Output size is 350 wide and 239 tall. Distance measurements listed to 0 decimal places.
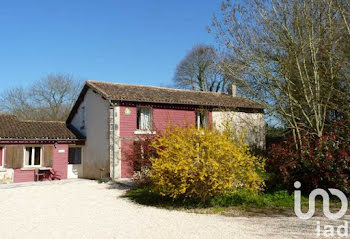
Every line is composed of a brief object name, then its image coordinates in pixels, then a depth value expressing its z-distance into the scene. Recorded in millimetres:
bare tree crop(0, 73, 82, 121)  31047
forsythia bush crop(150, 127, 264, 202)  8805
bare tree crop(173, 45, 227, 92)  33719
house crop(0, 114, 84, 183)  16812
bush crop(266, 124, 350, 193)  9398
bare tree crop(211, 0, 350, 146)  10180
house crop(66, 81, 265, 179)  16703
